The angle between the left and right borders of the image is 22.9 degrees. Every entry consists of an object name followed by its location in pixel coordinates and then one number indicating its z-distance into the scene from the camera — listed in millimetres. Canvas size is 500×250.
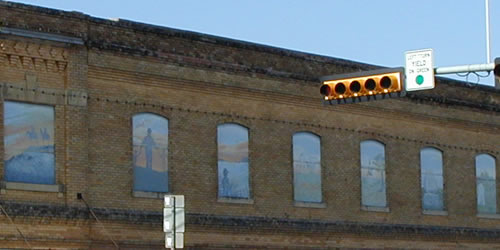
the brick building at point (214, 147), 30734
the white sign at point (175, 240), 25920
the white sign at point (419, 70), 23375
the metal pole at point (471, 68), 22391
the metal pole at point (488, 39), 25706
